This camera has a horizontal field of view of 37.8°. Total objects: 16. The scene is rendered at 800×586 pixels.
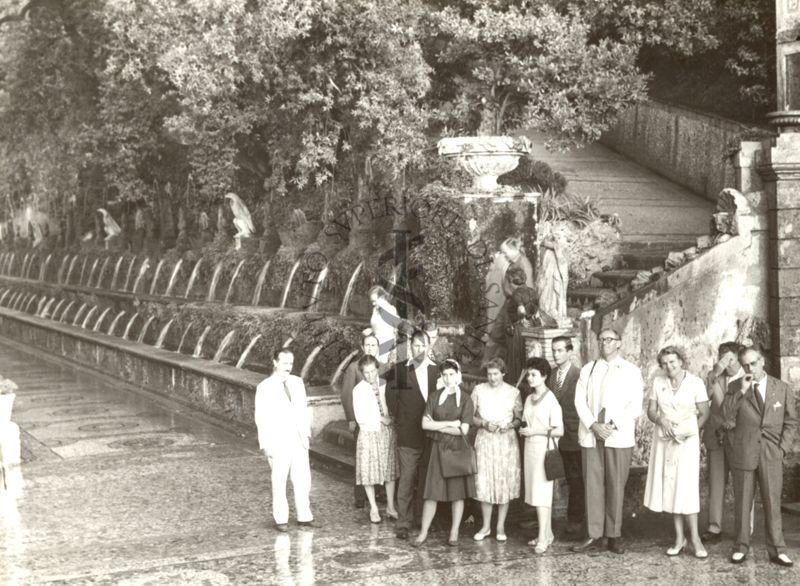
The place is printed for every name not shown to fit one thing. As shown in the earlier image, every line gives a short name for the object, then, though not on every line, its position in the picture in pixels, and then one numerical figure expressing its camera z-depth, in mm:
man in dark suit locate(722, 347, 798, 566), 9188
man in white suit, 10352
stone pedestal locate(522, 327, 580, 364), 10930
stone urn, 13023
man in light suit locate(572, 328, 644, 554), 9352
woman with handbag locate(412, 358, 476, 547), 9695
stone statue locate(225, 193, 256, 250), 25969
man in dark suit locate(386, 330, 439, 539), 10078
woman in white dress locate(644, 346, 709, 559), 9281
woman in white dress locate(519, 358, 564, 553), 9508
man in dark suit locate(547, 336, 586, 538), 9930
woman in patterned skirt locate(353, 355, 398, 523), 10516
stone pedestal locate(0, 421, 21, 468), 13008
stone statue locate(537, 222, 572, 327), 11172
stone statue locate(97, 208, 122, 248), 36219
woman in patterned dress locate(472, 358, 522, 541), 9711
